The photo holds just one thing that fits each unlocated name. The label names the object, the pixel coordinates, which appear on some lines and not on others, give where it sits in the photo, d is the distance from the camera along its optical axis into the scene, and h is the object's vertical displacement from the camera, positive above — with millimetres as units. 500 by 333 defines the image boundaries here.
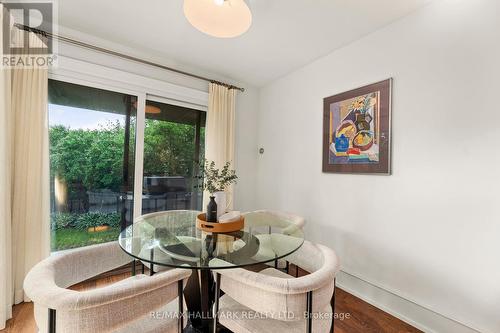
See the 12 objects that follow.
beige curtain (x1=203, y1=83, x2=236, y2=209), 3062 +527
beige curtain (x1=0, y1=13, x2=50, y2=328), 1964 -86
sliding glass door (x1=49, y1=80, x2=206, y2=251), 2328 +35
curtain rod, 2020 +1163
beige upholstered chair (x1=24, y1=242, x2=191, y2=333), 871 -576
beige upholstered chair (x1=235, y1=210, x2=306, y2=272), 1495 -526
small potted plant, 1782 -205
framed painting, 2057 +365
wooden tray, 1707 -458
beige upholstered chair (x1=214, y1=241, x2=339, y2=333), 1040 -641
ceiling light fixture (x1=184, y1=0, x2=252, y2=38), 1352 +916
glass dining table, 1267 -521
